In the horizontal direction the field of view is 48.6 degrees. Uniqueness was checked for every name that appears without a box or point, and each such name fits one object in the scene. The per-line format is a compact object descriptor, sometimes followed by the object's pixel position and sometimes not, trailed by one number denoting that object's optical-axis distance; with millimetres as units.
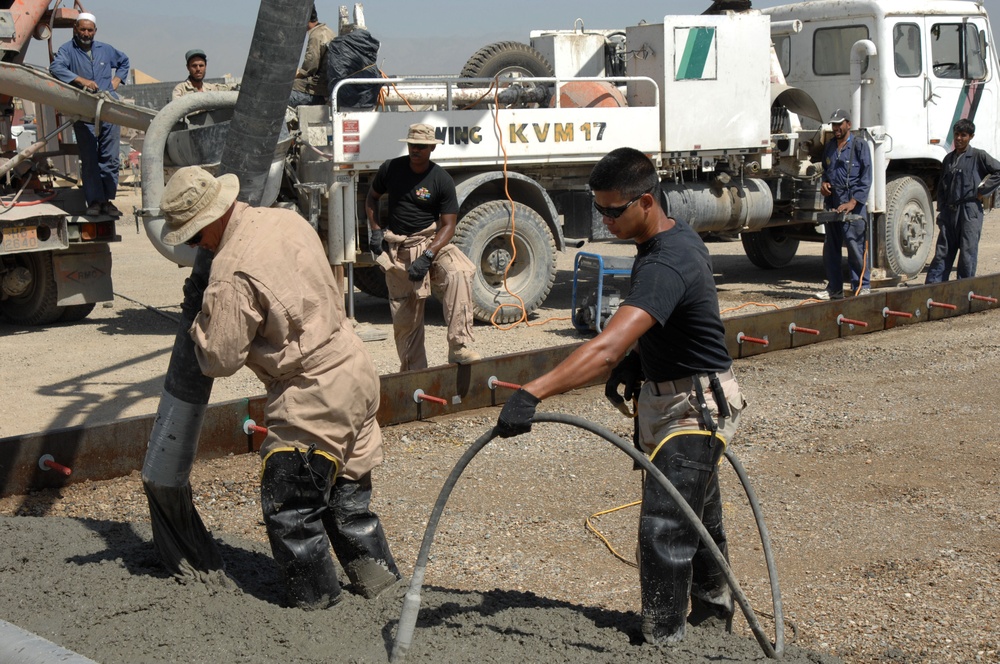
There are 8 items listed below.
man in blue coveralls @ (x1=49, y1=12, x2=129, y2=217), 10273
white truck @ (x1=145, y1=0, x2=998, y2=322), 10195
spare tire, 12211
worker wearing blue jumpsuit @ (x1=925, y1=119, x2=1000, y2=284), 11219
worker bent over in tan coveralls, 3781
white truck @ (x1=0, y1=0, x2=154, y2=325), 9812
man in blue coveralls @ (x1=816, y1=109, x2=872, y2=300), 11430
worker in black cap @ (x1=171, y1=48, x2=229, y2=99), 10930
